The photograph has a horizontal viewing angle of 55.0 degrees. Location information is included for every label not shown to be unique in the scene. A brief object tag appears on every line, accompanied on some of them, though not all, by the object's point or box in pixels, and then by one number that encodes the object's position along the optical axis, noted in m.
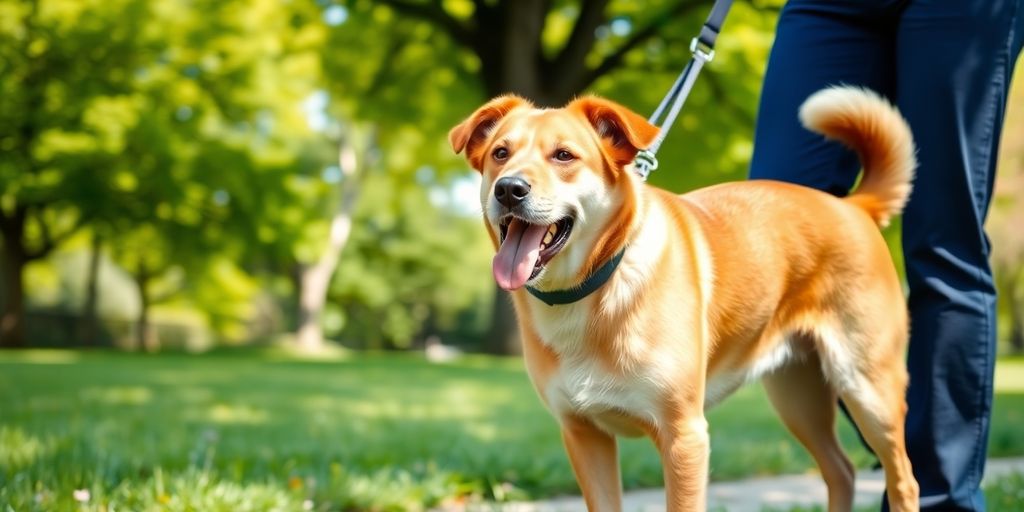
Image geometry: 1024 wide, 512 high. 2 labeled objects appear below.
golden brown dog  2.52
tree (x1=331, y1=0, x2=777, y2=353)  16.44
